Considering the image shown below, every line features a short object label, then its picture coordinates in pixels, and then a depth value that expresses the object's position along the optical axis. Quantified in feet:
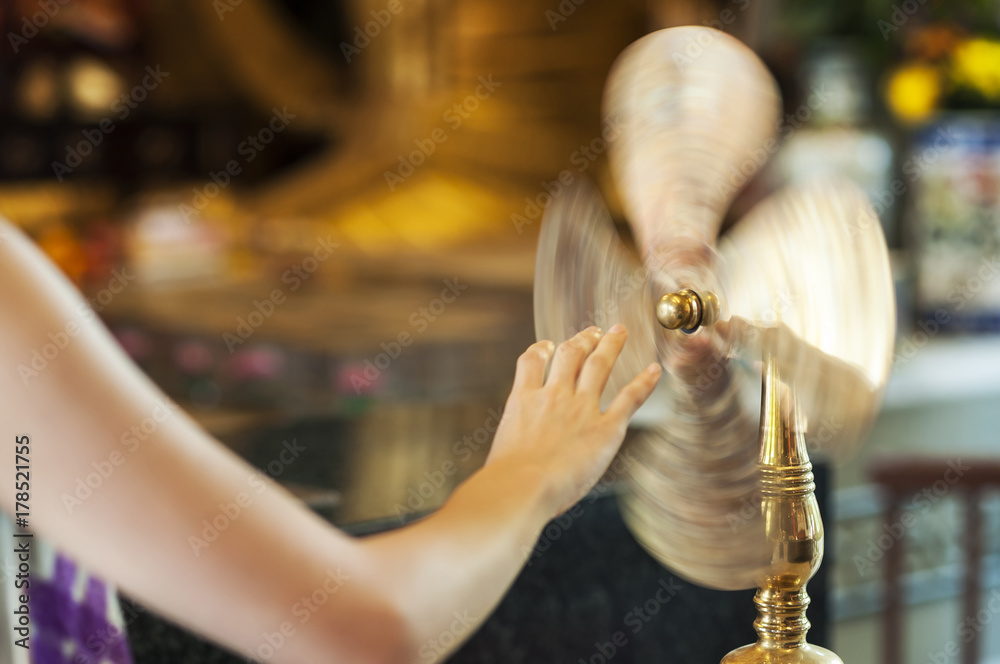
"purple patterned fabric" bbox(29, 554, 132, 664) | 7.15
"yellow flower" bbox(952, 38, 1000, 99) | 25.65
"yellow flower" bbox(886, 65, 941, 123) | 25.62
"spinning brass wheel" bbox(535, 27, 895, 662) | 6.29
